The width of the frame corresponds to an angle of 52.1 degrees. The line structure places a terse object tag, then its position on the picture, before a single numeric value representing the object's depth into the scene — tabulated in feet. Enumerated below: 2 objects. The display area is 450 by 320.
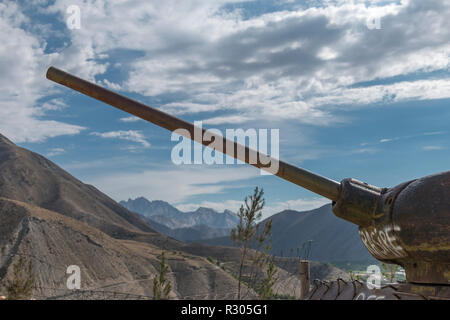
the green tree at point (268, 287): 39.27
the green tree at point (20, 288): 46.91
